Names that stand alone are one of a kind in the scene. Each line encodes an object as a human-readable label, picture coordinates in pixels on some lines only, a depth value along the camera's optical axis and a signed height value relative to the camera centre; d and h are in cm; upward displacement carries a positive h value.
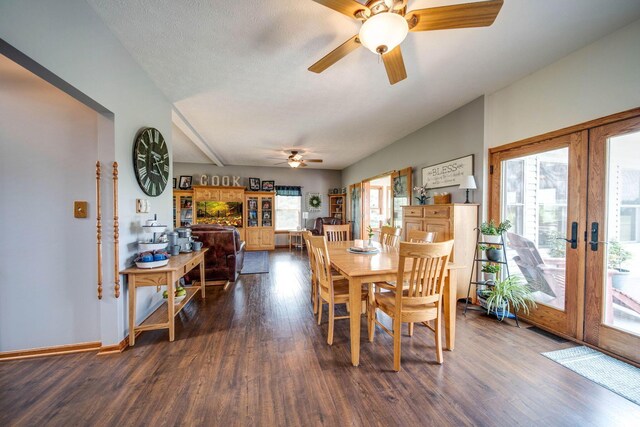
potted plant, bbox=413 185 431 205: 398 +28
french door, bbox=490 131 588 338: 221 -6
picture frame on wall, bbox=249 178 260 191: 764 +83
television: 699 -10
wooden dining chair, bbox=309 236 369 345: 210 -71
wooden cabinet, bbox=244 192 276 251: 731 -32
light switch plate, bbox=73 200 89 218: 198 +0
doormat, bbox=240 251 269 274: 483 -124
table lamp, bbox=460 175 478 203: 301 +35
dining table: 182 -53
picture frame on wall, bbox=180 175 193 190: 727 +81
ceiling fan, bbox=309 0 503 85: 137 +117
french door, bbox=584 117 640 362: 190 -24
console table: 206 -66
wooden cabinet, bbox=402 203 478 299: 299 -26
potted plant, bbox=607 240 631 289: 196 -43
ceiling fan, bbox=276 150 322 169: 555 +121
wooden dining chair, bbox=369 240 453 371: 168 -60
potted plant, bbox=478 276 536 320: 258 -95
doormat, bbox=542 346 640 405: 161 -120
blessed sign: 325 +58
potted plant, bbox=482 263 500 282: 271 -69
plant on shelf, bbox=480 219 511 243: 261 -23
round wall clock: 229 +51
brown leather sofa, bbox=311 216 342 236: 756 -38
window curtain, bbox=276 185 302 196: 786 +66
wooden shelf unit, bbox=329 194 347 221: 813 +15
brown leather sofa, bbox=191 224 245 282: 379 -67
